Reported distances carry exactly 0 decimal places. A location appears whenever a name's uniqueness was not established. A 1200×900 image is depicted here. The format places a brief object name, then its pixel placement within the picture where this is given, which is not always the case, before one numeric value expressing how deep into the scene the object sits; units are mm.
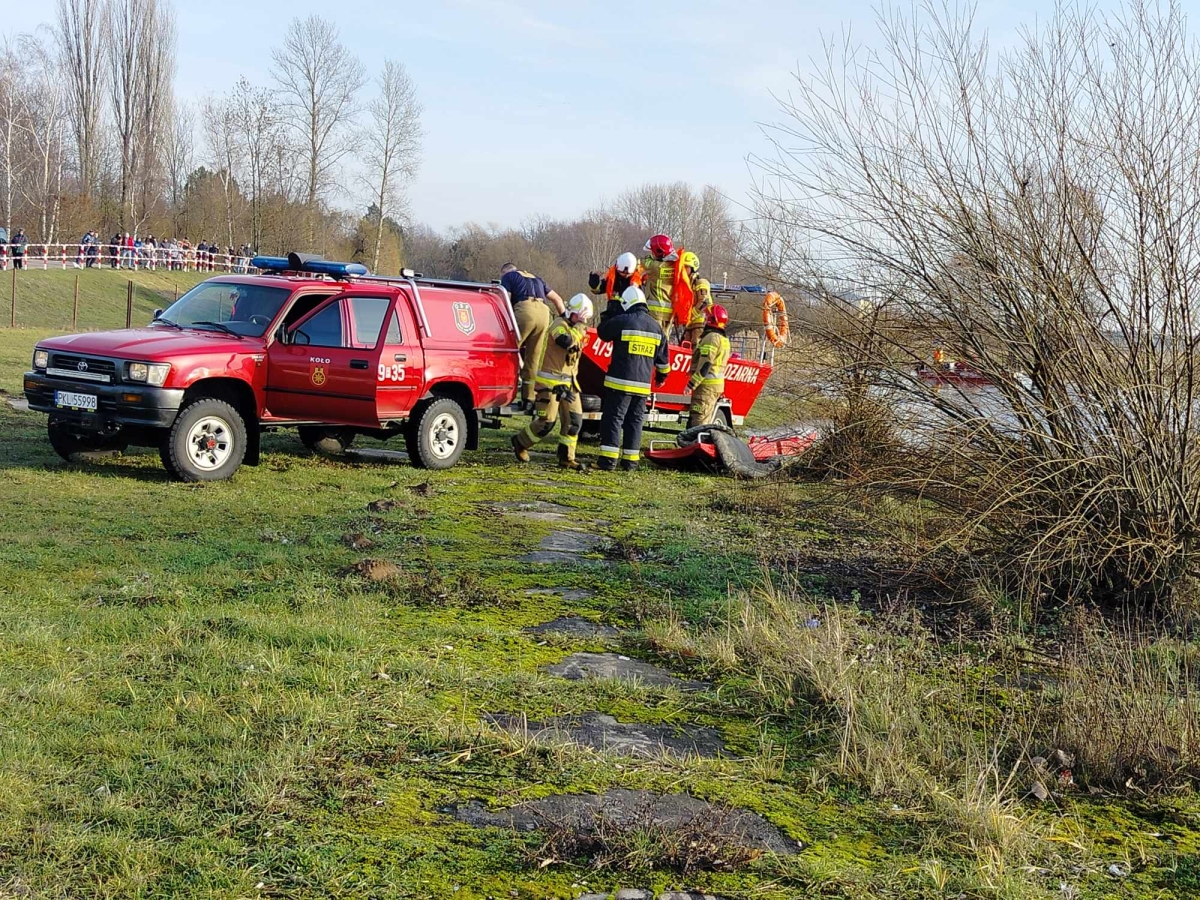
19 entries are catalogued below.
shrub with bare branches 6590
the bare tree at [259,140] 57781
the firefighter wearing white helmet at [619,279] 13094
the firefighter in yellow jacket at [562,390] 12617
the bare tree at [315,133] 59750
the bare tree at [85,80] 56938
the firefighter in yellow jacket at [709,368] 14164
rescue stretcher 12867
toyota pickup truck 9758
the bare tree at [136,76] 58438
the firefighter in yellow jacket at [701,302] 14109
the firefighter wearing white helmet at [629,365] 11984
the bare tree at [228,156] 58062
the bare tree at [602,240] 72019
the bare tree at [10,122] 49625
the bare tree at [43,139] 53875
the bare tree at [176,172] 62509
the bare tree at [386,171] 61250
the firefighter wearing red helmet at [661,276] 13945
